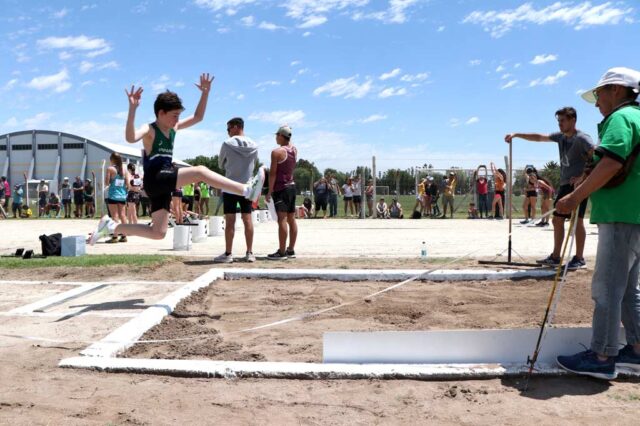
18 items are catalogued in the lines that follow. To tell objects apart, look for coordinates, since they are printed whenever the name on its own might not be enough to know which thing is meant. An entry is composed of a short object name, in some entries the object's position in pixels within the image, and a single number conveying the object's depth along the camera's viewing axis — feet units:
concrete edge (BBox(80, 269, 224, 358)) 12.89
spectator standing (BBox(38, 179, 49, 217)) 91.50
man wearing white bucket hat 11.10
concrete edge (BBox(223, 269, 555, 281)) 22.59
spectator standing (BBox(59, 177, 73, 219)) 86.81
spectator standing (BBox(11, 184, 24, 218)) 88.53
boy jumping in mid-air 18.93
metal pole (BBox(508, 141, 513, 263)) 26.18
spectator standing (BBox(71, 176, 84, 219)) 82.17
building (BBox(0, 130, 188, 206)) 181.88
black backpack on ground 30.50
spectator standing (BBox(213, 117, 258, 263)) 27.78
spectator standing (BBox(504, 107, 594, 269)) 23.12
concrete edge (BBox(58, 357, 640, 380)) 11.43
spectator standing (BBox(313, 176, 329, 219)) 78.33
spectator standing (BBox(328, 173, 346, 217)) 80.74
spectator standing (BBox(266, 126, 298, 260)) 28.45
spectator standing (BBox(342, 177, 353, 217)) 82.17
